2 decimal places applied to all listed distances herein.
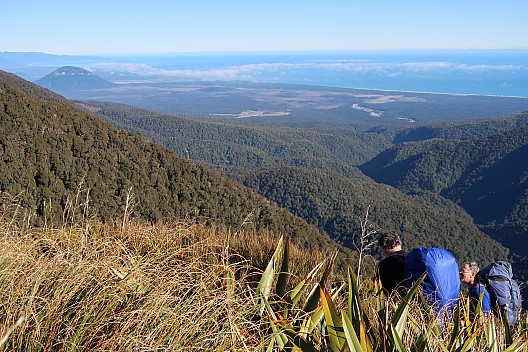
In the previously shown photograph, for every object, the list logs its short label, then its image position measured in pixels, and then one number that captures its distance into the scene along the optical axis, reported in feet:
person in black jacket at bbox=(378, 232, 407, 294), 10.82
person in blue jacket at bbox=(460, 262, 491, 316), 11.22
